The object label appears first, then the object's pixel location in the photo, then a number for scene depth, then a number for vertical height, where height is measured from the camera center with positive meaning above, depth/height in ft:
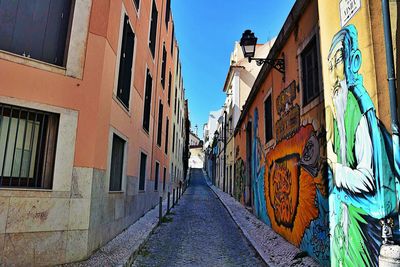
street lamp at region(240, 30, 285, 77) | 25.81 +11.72
